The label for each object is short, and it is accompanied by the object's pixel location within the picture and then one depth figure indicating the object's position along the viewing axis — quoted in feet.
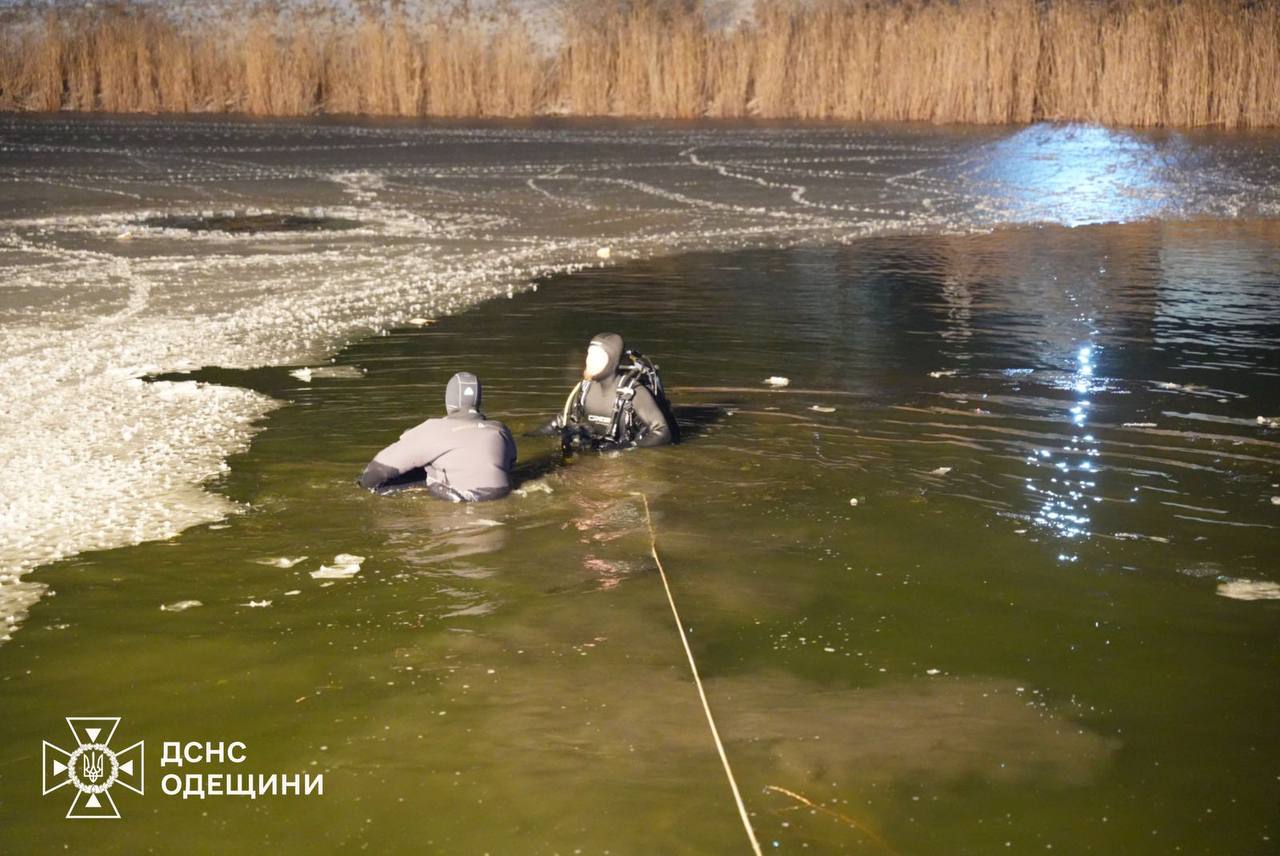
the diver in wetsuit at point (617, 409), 28.86
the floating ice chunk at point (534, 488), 26.66
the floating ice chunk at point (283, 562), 22.93
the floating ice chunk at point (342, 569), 22.50
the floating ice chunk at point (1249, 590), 21.42
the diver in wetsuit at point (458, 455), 25.95
